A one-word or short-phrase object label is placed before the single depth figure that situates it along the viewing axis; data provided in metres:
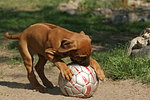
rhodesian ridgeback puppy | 7.95
